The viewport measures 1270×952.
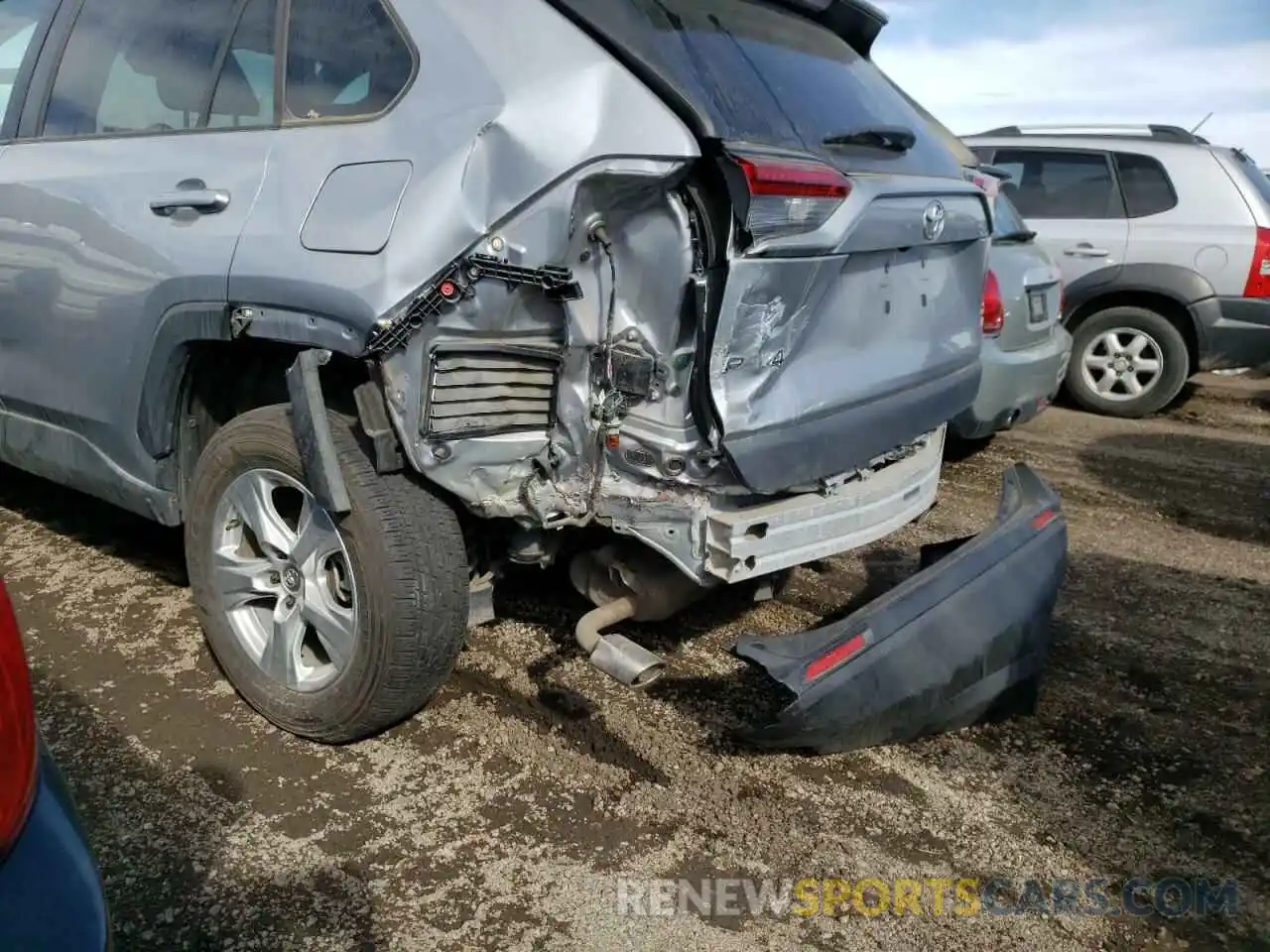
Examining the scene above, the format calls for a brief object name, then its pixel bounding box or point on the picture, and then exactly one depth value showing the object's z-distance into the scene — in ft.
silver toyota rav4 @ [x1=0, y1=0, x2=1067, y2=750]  7.48
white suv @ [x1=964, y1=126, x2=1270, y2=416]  22.47
